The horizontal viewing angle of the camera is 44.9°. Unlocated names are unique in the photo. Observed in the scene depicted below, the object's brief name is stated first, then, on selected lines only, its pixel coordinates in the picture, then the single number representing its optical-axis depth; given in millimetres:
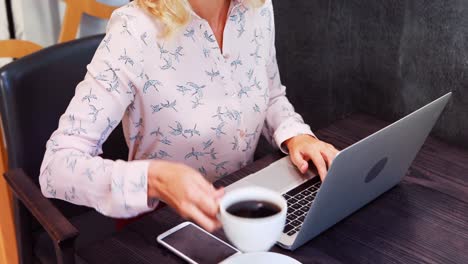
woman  944
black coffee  744
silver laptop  866
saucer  784
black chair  1210
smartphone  903
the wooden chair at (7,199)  1708
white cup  696
